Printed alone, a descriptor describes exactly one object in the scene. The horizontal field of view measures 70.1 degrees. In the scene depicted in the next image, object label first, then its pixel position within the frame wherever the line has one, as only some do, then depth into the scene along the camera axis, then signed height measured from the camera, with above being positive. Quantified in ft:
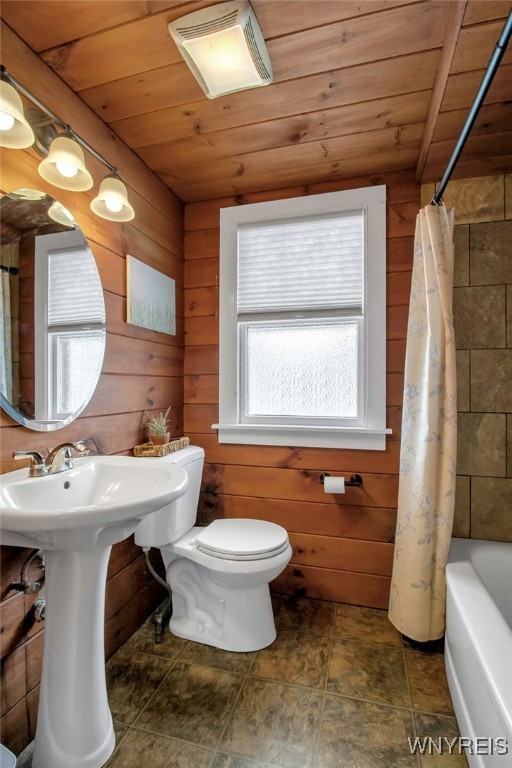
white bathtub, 2.83 -2.45
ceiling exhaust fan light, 3.50 +3.50
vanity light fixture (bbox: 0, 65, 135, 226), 3.34 +2.44
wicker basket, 5.42 -0.97
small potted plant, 5.64 -0.71
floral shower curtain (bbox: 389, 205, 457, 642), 4.93 -0.89
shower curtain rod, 2.76 +2.55
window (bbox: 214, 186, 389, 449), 6.08 +1.12
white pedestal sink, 3.20 -2.30
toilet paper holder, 6.01 -1.60
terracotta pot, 5.63 -0.84
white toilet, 4.85 -2.59
